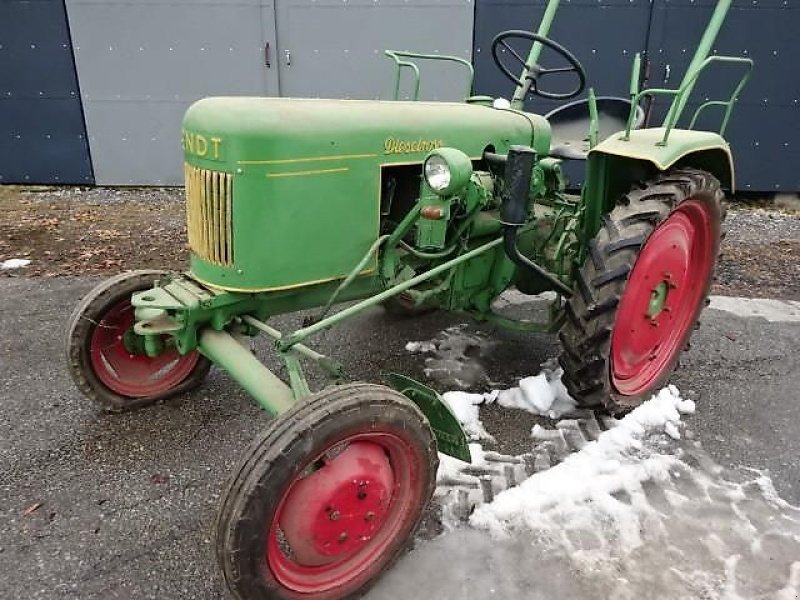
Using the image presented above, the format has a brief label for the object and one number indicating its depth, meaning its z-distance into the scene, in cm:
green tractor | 190
